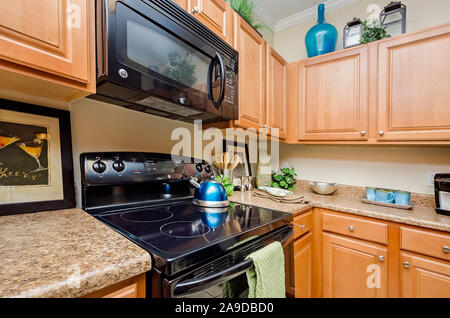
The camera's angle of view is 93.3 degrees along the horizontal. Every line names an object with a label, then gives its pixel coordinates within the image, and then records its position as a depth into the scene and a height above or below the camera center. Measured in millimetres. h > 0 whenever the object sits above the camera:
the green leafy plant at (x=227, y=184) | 1482 -211
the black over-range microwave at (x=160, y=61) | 719 +383
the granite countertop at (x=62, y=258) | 394 -234
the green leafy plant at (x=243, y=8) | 1408 +984
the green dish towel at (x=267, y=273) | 686 -406
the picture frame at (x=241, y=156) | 1800 -17
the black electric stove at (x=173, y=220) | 549 -259
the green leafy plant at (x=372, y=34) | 1558 +883
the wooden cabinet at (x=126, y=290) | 463 -308
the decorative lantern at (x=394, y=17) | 1546 +1053
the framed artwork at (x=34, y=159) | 817 -11
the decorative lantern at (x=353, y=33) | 1655 +955
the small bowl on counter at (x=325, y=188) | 1785 -293
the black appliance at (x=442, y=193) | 1278 -250
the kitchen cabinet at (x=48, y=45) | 570 +326
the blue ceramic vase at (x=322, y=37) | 1827 +1004
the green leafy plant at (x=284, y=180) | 1940 -243
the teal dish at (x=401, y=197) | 1435 -308
